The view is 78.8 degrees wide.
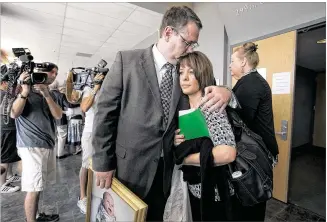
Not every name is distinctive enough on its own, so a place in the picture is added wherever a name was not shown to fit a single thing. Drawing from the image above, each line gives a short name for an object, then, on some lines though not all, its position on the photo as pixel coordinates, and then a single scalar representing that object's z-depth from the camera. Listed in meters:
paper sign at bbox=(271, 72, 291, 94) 2.36
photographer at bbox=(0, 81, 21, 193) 2.60
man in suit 1.02
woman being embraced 0.88
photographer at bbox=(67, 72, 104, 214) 2.22
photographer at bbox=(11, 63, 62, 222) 1.69
